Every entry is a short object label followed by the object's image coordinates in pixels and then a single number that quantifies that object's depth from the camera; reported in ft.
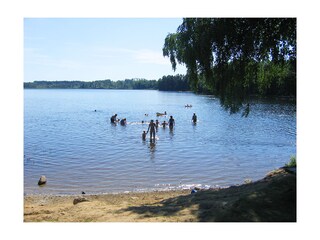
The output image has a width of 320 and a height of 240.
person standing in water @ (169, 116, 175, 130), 103.18
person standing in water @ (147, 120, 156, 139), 78.95
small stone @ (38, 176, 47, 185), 45.64
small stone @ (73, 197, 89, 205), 34.93
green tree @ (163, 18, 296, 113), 34.45
